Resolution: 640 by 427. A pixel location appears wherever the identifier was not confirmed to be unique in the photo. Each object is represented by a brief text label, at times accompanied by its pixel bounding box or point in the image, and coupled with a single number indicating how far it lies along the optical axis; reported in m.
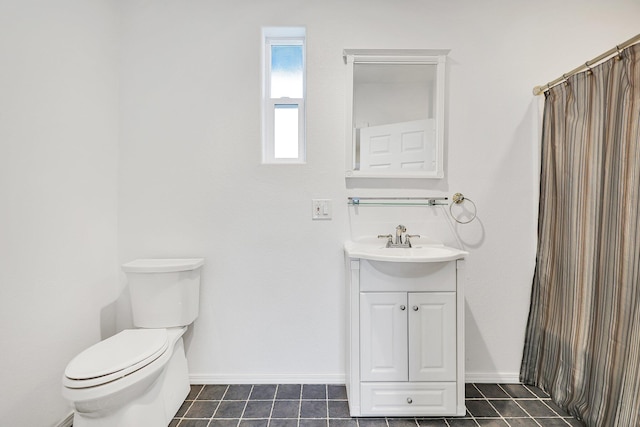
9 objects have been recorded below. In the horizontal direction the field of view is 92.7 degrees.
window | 1.89
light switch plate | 1.80
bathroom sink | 1.37
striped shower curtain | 1.26
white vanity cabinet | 1.46
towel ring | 1.80
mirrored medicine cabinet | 1.76
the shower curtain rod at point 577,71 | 1.25
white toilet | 1.12
